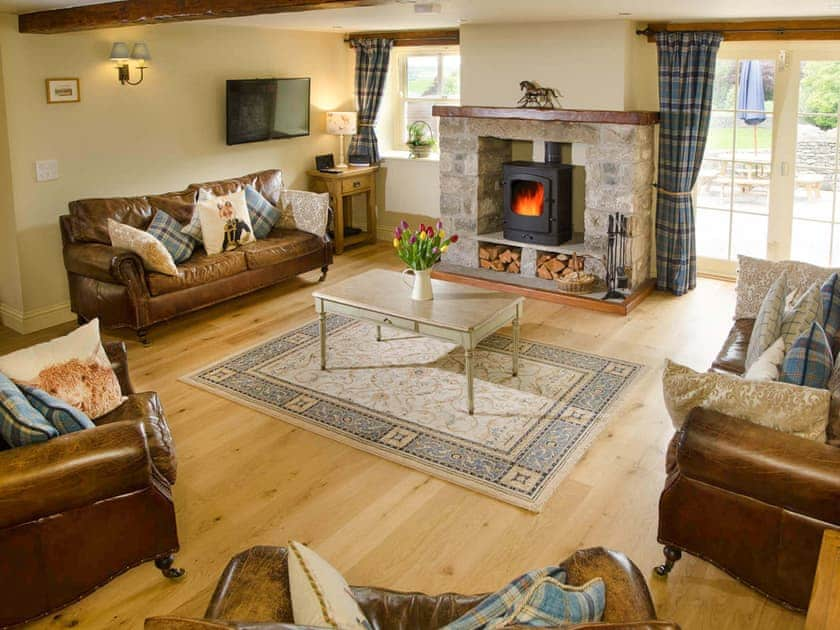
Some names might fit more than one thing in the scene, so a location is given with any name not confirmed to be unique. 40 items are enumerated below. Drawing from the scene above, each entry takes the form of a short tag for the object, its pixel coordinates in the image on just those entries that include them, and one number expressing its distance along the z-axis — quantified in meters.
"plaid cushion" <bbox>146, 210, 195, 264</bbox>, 5.79
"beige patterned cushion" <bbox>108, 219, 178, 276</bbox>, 5.43
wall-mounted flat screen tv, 6.84
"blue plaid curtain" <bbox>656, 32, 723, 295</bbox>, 5.84
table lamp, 7.69
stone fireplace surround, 5.97
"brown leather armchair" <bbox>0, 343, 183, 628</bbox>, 2.57
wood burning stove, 6.42
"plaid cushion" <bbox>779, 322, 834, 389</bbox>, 3.01
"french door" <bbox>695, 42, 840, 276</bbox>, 5.83
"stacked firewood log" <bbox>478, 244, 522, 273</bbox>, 6.76
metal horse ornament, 6.21
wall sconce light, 5.75
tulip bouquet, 4.48
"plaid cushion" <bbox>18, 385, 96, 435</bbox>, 2.88
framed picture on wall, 5.52
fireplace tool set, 6.05
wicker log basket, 6.15
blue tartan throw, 1.64
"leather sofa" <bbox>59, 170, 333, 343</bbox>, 5.36
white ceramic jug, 4.59
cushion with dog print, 6.05
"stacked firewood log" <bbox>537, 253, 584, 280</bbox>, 6.44
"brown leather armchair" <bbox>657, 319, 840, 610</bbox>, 2.55
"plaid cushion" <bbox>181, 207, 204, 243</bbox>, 6.06
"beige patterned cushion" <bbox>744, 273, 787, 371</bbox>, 3.43
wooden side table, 7.62
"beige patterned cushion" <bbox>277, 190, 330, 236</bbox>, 6.72
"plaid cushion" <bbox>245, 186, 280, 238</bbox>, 6.58
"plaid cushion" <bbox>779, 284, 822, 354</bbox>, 3.42
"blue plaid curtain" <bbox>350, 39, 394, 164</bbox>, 7.71
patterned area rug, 3.85
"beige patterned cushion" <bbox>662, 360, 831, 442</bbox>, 2.68
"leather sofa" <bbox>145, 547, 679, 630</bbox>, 1.91
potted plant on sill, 7.82
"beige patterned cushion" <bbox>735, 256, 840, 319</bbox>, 4.26
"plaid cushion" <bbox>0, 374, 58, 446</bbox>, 2.70
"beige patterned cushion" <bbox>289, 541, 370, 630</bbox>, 1.73
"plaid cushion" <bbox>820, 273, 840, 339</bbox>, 3.66
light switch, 5.55
